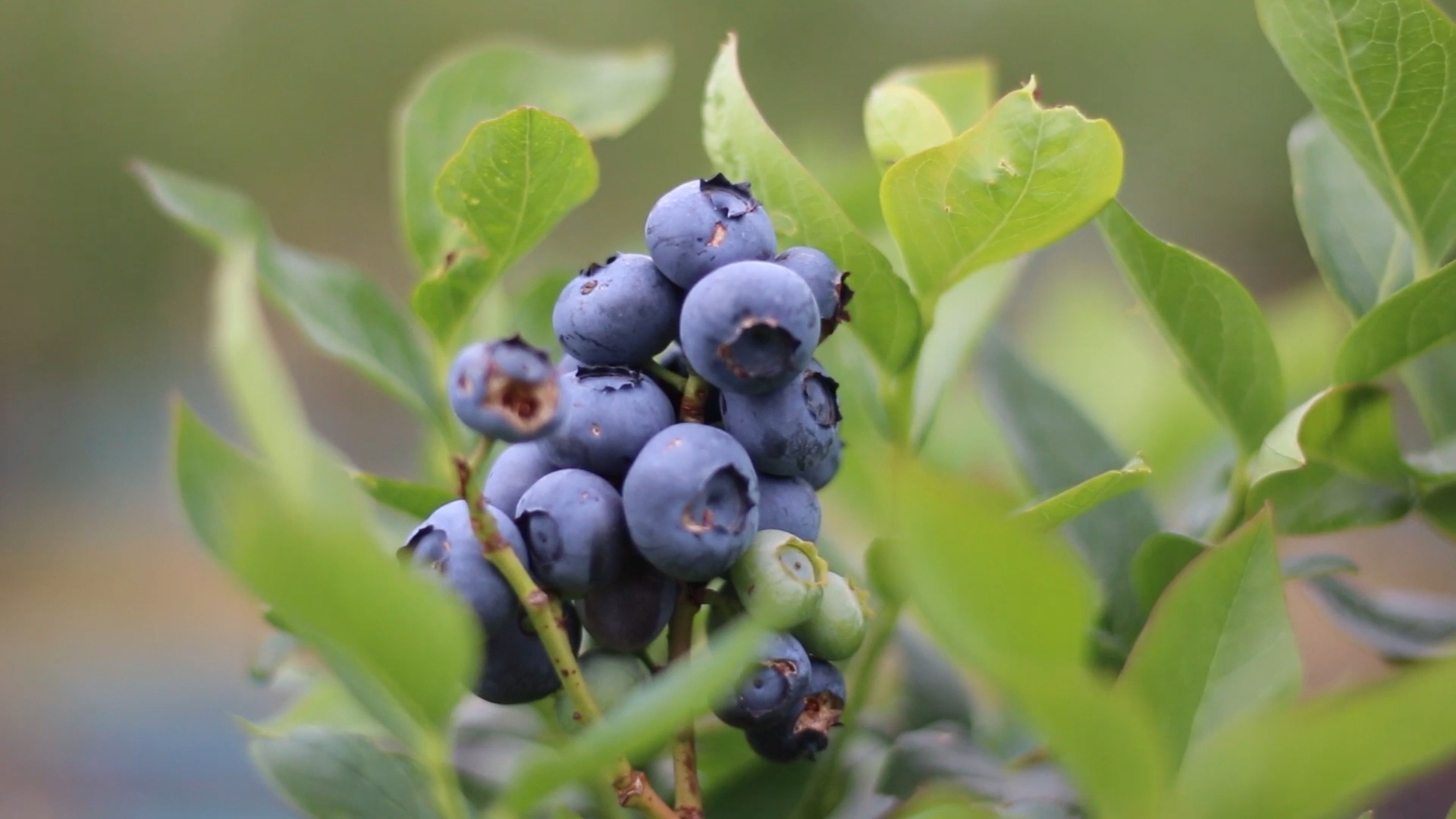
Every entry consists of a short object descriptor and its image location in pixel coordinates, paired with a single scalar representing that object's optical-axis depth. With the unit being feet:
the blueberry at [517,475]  2.04
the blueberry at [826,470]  2.08
